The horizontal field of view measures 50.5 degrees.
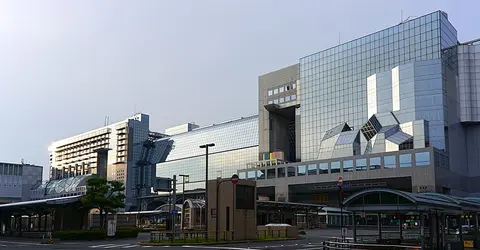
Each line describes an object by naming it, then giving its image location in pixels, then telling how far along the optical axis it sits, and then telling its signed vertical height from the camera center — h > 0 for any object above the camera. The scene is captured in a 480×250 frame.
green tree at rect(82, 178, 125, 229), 58.53 -0.38
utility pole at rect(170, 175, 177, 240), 53.51 +0.67
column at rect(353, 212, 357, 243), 29.92 -1.67
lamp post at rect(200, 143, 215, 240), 45.46 -1.23
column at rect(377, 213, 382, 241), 32.16 -1.59
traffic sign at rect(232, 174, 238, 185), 43.12 +1.36
